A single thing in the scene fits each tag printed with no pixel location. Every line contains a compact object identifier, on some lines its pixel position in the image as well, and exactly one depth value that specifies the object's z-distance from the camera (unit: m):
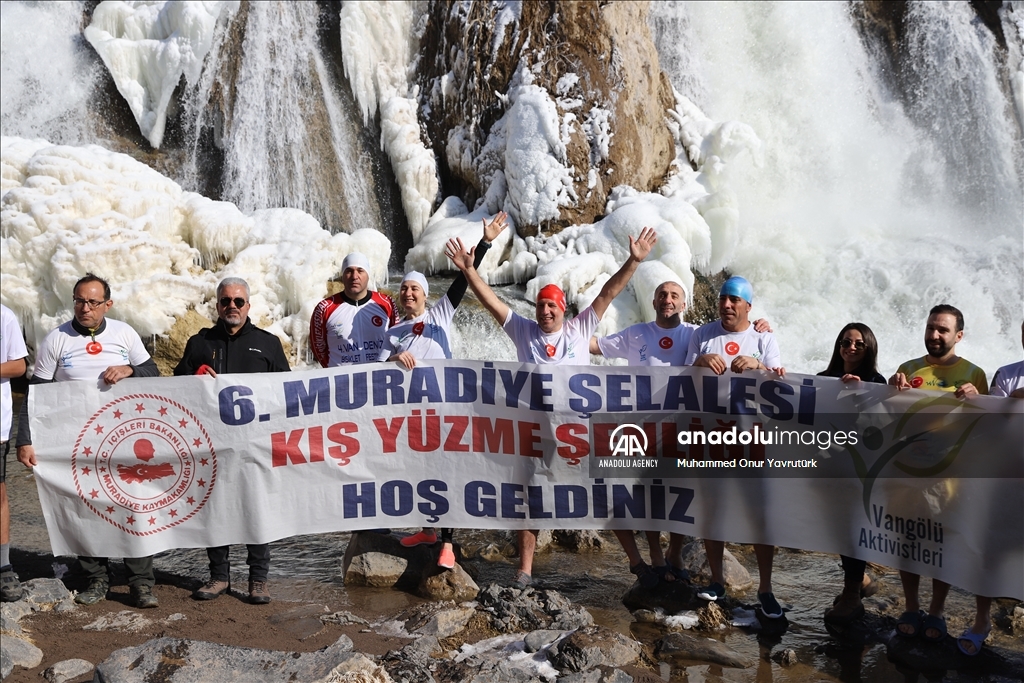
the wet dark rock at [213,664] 3.72
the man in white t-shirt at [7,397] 4.73
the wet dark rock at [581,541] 6.23
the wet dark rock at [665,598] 5.00
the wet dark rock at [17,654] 4.10
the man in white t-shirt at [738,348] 4.70
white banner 4.68
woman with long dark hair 4.68
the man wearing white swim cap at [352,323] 5.43
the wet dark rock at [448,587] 5.18
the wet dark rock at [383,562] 5.38
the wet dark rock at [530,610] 4.68
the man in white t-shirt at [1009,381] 4.29
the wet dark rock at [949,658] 4.28
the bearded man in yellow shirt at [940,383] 4.31
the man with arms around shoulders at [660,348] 4.96
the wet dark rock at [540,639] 4.41
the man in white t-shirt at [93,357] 4.67
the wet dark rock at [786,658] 4.41
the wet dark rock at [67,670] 4.06
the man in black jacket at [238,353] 4.85
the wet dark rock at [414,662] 4.00
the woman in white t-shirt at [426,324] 5.12
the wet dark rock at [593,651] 4.16
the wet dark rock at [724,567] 5.46
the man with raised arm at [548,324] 4.84
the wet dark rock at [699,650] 4.41
